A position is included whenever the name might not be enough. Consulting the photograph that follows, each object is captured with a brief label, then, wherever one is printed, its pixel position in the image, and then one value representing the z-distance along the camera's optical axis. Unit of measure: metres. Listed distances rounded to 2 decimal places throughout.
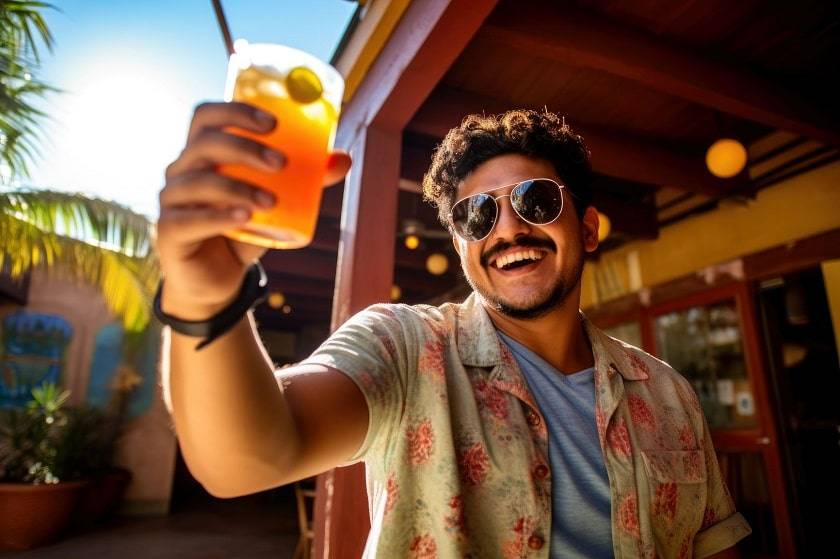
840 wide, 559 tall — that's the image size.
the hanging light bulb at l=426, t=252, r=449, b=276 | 5.74
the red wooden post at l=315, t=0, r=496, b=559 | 2.43
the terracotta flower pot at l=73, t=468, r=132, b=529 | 7.17
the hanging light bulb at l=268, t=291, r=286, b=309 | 7.89
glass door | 4.05
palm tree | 4.53
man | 0.70
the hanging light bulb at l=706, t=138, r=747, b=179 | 3.35
